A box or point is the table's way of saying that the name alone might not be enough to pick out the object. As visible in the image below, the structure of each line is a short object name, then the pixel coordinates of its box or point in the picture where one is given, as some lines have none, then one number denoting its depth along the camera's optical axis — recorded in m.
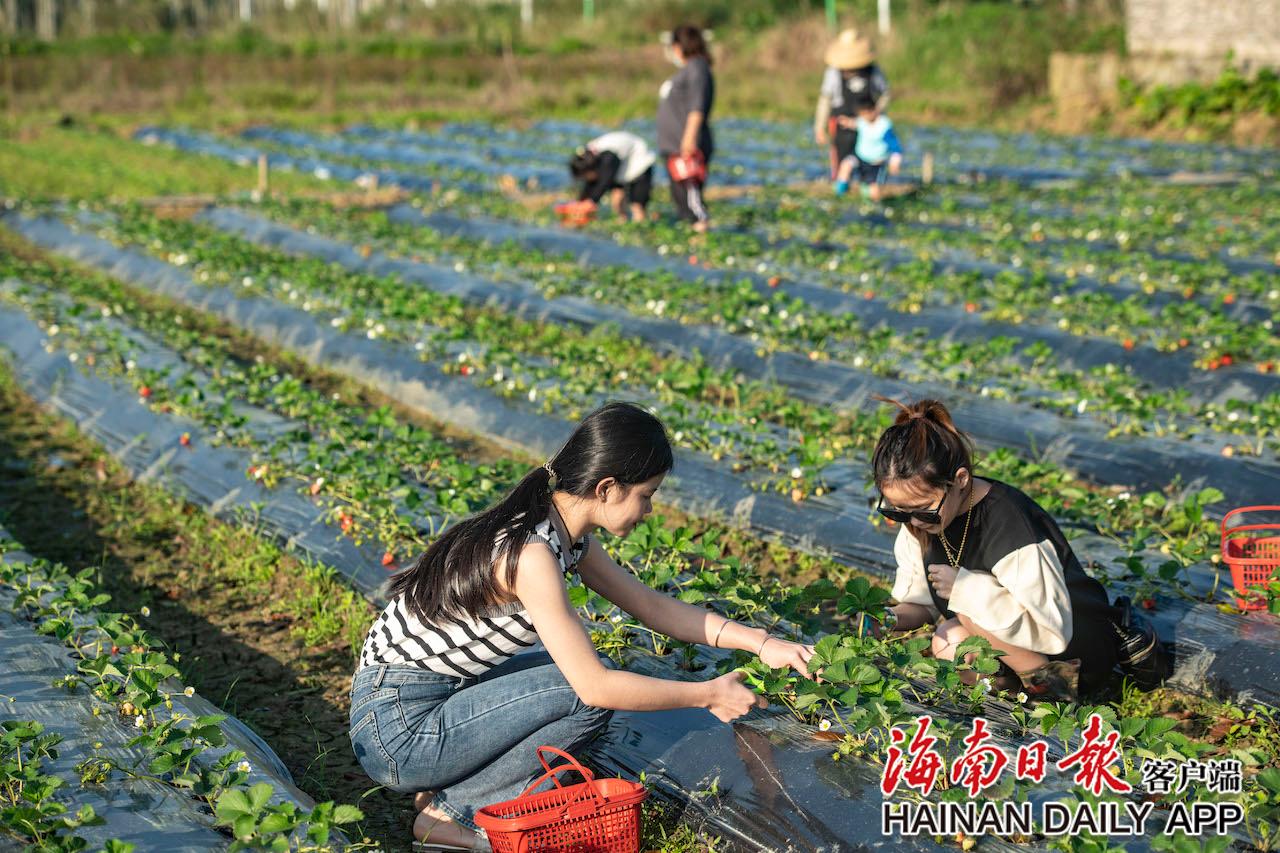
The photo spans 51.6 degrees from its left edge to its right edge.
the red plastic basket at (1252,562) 4.14
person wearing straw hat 12.15
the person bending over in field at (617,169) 11.90
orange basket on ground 12.12
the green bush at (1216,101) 18.72
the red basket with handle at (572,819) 2.95
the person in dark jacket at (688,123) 11.23
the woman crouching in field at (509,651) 3.11
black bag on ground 3.94
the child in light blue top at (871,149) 12.23
